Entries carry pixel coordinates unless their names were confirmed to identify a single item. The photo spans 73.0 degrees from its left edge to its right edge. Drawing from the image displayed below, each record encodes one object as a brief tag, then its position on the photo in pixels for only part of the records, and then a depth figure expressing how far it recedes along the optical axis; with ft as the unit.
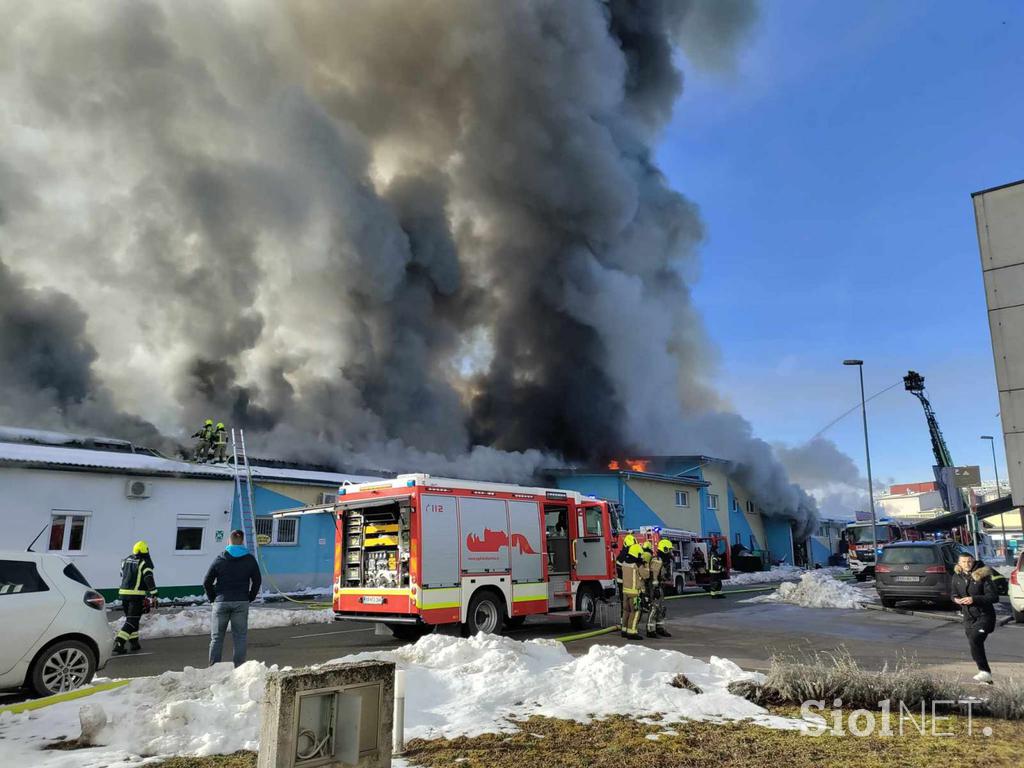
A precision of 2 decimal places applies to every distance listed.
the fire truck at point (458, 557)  33.91
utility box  11.34
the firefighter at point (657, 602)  36.96
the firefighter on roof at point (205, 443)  67.97
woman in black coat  23.66
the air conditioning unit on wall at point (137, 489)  56.18
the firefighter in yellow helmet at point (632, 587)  36.35
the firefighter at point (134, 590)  32.07
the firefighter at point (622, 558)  37.52
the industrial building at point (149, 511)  51.93
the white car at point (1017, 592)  42.83
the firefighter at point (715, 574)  74.84
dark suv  50.42
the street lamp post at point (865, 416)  90.37
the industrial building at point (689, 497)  102.45
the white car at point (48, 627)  20.99
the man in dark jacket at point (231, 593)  25.09
